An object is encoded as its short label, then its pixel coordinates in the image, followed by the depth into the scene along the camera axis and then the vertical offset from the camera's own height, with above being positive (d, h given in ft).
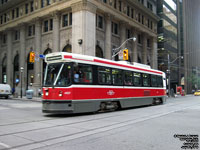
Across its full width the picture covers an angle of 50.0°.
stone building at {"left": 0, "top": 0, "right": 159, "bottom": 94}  99.35 +31.25
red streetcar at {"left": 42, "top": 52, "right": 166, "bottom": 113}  36.52 +0.40
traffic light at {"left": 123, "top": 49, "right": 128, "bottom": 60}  81.98 +12.16
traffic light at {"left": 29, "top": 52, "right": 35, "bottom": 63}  85.10 +12.17
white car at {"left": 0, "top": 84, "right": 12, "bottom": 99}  100.54 -1.46
